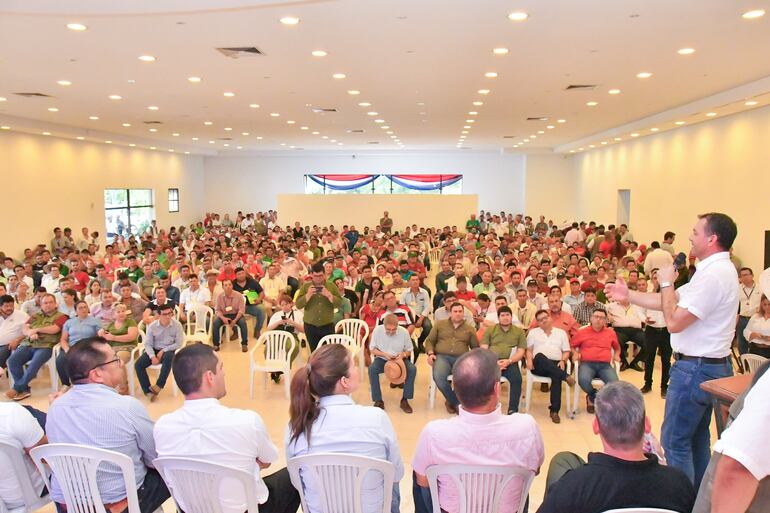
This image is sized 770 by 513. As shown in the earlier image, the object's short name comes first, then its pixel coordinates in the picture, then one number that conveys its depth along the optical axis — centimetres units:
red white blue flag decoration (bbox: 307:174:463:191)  2758
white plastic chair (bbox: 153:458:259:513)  259
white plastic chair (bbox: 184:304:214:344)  808
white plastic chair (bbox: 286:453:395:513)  260
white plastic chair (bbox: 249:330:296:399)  669
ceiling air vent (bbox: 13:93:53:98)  1004
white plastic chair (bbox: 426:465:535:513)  257
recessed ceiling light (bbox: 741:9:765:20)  547
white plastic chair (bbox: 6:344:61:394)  684
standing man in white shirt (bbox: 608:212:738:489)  292
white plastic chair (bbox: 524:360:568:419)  614
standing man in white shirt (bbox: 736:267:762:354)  727
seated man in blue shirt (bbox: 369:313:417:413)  643
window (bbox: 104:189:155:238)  1941
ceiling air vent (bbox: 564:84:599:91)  938
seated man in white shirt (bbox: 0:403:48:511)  286
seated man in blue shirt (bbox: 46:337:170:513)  290
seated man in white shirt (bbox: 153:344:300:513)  272
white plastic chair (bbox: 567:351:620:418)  599
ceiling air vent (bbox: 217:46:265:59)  686
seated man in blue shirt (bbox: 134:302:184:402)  668
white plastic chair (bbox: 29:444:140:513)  272
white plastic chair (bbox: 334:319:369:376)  729
